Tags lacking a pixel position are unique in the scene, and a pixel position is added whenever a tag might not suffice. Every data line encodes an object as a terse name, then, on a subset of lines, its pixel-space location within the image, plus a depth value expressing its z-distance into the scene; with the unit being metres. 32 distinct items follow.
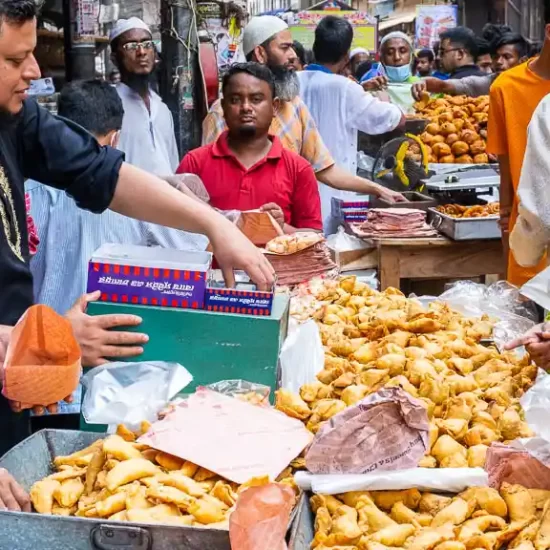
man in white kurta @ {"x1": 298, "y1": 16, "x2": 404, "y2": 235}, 6.41
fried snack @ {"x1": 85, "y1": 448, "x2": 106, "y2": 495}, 1.93
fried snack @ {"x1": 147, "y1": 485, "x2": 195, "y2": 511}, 1.77
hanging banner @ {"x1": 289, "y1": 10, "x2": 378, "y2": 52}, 13.41
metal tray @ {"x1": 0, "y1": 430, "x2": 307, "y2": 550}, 1.62
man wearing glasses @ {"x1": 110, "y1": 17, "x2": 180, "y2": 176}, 6.15
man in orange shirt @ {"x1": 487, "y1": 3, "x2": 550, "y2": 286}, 4.18
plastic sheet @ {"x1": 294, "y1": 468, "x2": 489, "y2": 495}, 1.85
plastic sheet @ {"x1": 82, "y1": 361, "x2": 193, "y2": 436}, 2.19
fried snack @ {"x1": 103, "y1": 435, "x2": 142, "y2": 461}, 1.93
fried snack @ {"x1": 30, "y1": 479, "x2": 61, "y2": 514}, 1.86
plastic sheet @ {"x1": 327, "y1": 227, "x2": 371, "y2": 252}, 5.22
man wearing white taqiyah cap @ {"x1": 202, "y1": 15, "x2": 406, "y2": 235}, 5.39
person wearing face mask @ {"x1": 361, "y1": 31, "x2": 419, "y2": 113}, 10.22
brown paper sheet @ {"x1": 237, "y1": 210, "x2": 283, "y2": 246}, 3.92
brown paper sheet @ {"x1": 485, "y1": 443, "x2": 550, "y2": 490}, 1.91
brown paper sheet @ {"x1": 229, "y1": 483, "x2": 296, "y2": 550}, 1.51
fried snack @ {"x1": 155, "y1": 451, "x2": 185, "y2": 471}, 1.95
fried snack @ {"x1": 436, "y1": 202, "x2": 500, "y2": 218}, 5.14
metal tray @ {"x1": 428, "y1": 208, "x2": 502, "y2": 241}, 4.99
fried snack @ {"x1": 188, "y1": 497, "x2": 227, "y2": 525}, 1.73
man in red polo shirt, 4.59
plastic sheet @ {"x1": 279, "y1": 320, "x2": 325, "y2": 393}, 2.57
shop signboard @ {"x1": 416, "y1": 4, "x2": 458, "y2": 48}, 15.91
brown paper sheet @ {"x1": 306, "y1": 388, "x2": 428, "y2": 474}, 1.86
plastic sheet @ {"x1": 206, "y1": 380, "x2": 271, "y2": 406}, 2.27
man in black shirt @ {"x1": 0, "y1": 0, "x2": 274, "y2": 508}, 2.25
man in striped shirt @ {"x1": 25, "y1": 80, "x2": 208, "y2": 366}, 3.35
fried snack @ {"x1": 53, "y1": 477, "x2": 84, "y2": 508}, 1.88
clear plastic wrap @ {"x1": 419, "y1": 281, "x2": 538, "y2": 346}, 3.34
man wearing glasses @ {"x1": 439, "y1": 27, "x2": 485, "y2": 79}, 10.36
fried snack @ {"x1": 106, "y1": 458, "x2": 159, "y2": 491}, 1.83
